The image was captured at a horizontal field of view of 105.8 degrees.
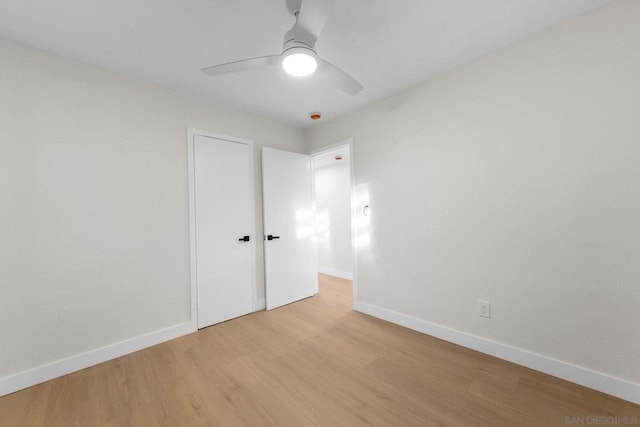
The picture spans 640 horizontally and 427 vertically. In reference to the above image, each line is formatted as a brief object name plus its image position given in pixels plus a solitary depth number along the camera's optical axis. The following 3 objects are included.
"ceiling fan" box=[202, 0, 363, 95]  1.14
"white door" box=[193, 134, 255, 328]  2.56
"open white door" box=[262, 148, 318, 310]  3.07
